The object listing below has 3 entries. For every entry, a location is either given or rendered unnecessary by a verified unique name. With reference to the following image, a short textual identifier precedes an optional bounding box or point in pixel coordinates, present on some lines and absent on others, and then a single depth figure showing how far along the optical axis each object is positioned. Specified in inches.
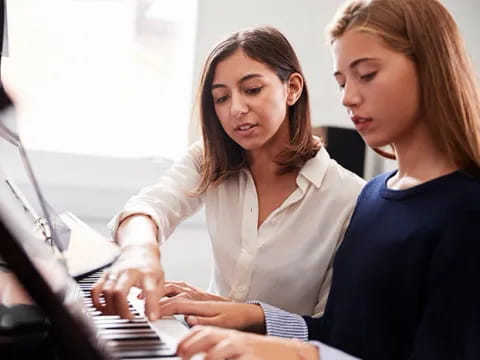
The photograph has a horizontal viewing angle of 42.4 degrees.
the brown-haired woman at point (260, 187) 49.8
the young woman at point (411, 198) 30.0
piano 16.9
